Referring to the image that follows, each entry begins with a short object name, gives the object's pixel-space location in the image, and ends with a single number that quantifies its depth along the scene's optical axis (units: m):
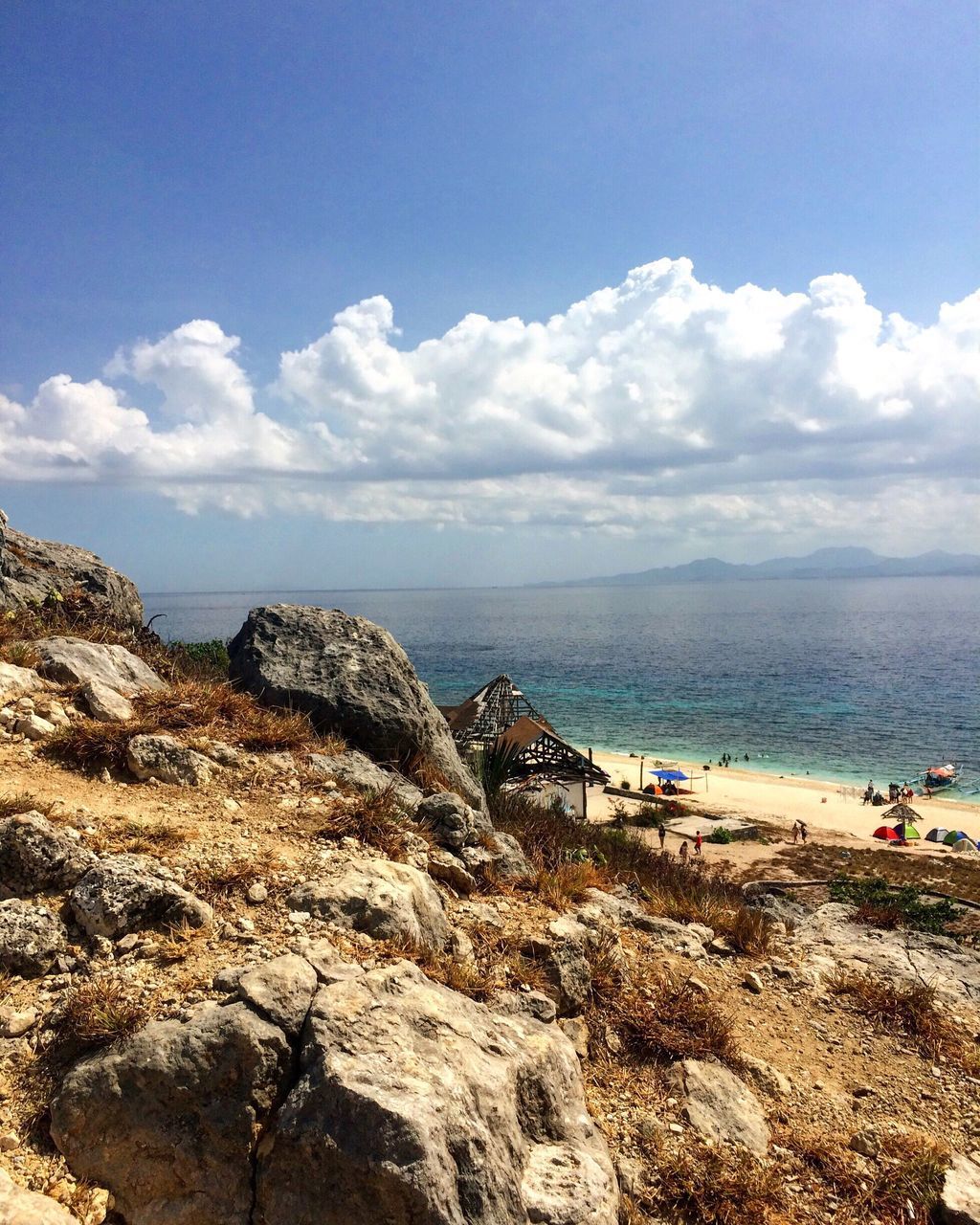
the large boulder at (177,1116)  3.40
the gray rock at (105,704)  7.34
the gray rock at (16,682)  7.11
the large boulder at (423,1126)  3.28
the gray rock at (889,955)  8.16
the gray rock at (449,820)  7.51
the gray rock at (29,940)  4.25
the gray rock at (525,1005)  5.12
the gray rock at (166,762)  6.60
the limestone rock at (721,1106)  5.14
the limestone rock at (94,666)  7.89
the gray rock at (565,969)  5.83
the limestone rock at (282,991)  3.95
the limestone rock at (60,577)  10.41
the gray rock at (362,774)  7.87
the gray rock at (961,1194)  4.75
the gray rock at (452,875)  6.81
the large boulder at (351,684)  9.31
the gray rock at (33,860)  4.78
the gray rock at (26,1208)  2.96
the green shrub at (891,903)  10.19
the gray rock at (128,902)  4.59
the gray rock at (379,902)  5.27
